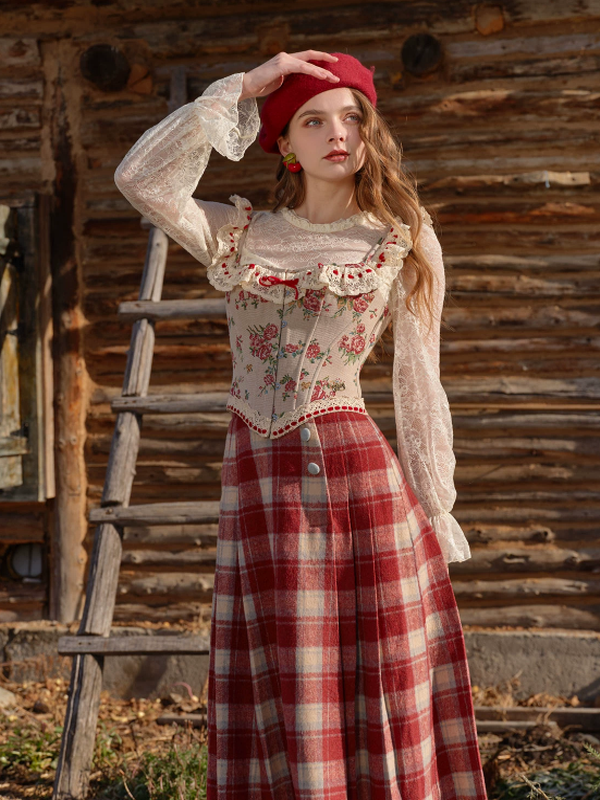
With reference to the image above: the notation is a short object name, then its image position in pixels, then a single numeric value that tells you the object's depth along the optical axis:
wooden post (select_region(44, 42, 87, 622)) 4.24
